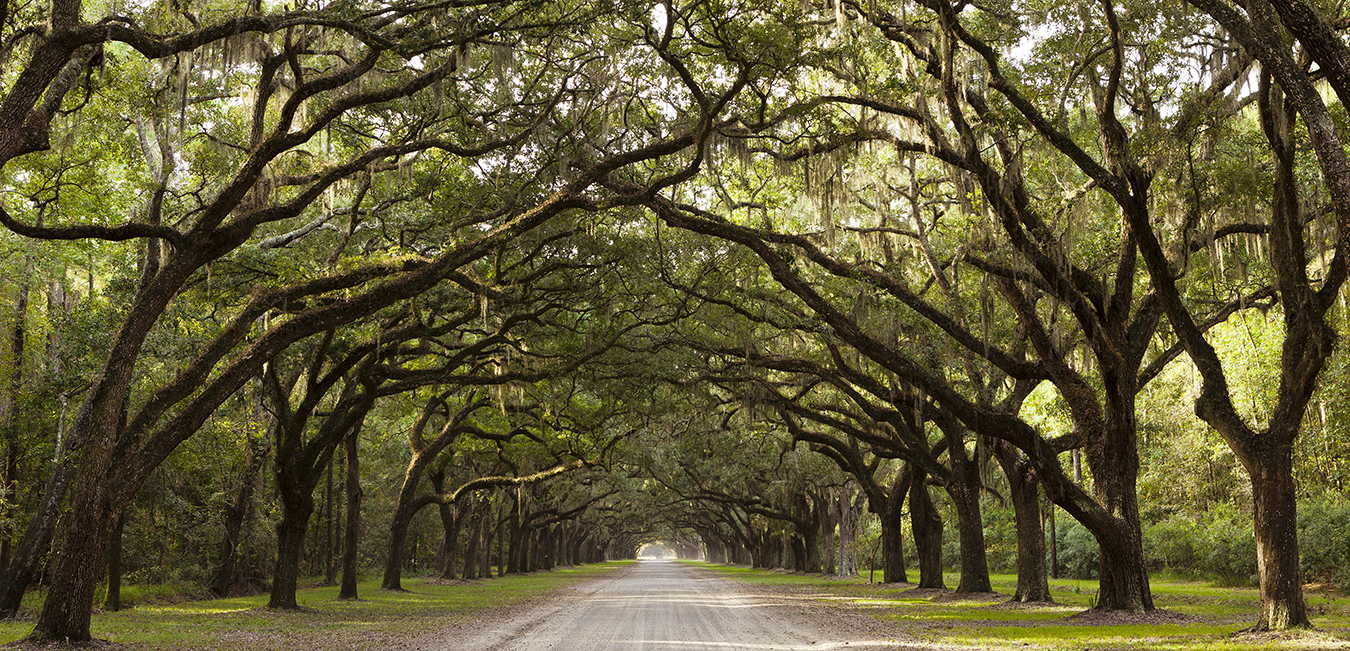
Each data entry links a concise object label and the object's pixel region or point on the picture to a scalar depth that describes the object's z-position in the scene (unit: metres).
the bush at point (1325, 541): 21.94
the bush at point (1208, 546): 25.58
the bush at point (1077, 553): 34.94
